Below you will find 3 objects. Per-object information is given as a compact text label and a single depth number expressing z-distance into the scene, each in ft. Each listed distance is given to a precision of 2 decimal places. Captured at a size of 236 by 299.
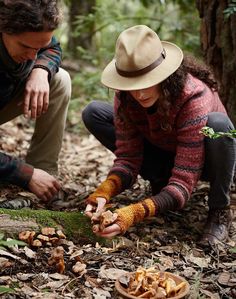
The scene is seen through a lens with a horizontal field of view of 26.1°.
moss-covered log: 10.67
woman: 10.82
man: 11.32
